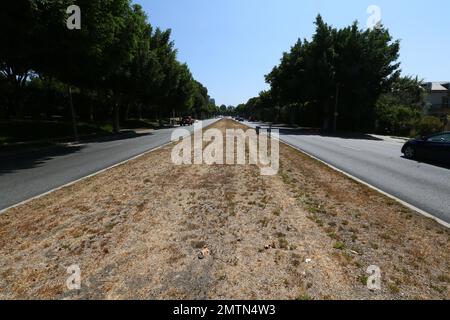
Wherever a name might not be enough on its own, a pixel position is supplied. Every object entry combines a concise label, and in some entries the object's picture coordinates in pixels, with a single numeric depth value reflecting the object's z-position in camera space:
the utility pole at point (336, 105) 39.25
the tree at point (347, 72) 37.31
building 61.41
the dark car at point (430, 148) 12.71
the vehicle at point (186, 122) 58.06
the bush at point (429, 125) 30.98
